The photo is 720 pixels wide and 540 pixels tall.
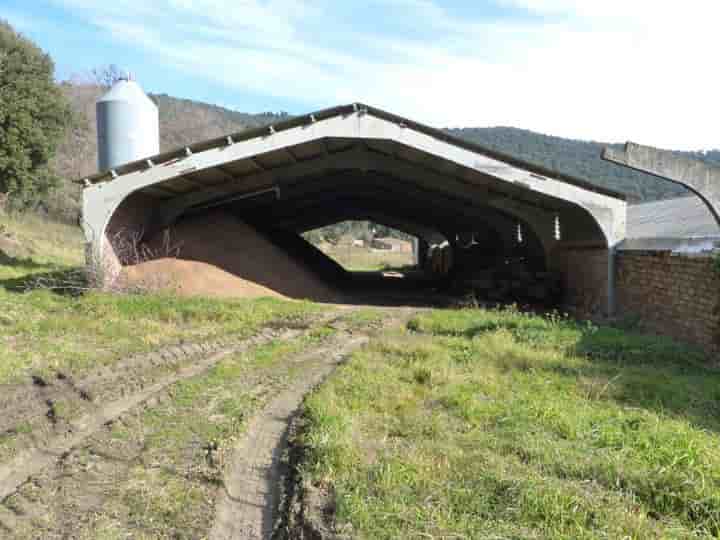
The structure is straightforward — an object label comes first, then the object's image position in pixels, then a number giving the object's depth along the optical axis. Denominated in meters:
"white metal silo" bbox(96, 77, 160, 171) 17.69
